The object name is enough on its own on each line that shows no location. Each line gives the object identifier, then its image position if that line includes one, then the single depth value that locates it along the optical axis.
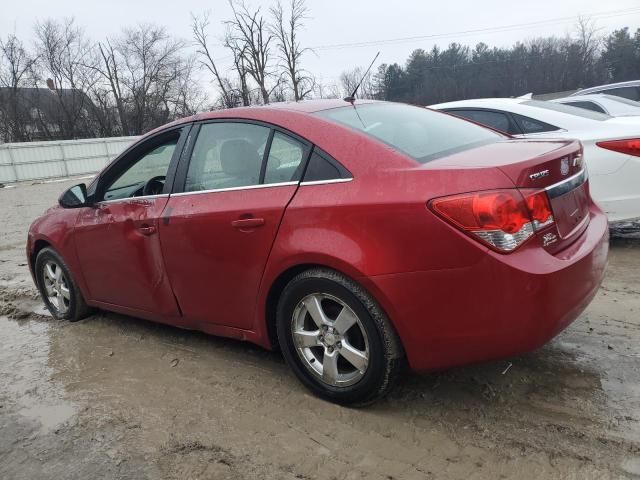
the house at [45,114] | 44.03
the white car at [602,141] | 4.80
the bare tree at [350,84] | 46.51
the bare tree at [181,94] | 51.84
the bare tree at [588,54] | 57.16
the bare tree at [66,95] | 47.03
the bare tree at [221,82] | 43.40
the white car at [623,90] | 12.12
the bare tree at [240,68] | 41.45
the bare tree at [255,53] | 43.66
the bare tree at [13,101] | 43.88
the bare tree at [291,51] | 44.09
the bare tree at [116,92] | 49.41
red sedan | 2.32
